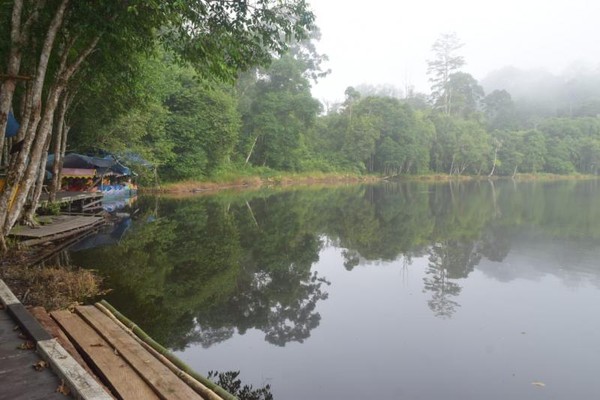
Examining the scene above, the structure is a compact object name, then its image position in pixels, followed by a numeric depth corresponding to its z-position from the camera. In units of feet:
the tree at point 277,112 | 142.61
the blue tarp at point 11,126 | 36.11
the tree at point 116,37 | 23.15
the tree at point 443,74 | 269.85
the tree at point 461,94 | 264.11
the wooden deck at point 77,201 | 51.31
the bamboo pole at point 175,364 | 11.35
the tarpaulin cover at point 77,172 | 64.44
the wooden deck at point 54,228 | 32.83
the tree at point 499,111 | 289.33
